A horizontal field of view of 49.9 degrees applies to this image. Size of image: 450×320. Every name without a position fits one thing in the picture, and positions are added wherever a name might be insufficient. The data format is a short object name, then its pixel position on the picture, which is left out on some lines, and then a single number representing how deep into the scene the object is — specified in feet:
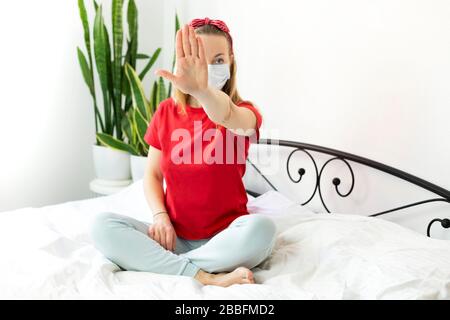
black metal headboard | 4.61
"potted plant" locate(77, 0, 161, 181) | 7.61
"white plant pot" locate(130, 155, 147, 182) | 7.39
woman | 4.04
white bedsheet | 3.56
